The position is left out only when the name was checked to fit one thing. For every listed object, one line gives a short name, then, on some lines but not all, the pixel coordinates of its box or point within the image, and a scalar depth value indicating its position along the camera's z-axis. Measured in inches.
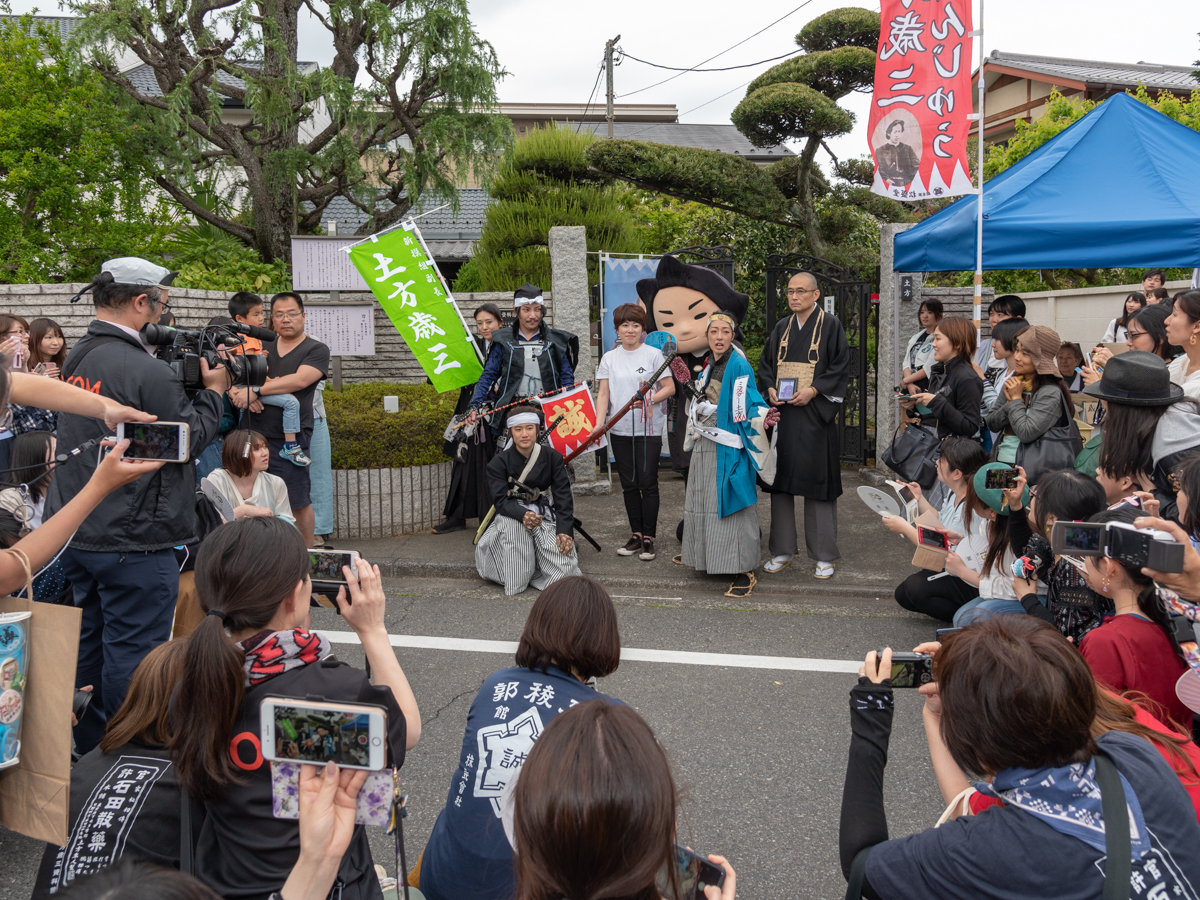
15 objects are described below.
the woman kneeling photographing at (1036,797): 58.3
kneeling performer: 223.6
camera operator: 125.6
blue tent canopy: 212.7
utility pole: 901.2
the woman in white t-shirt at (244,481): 176.1
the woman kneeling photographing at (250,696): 66.5
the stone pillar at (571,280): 334.3
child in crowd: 222.1
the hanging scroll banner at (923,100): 251.4
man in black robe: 232.5
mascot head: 271.4
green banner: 274.7
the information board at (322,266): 313.0
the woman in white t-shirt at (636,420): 248.2
